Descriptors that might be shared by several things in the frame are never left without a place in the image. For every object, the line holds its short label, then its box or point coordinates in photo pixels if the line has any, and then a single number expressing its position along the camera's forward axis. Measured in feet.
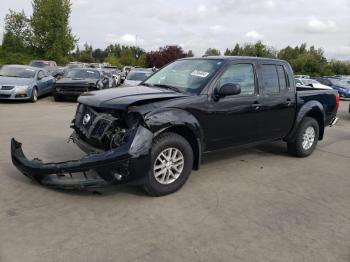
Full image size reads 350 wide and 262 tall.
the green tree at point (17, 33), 144.36
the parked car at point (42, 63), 99.19
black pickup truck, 14.48
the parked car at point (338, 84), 85.69
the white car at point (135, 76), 52.03
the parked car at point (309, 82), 79.82
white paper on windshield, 18.06
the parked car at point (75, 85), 50.21
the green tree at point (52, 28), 140.36
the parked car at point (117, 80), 62.82
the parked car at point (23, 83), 46.11
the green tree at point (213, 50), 234.93
